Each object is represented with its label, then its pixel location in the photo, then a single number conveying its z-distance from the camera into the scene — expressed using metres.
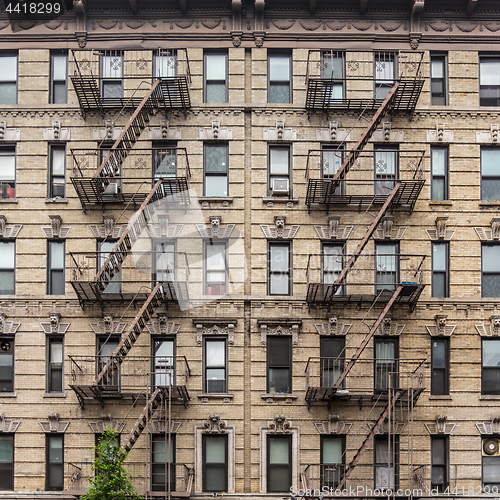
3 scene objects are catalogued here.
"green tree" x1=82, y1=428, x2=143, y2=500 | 17.64
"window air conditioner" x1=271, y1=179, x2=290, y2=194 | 21.00
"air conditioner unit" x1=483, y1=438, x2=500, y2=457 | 19.94
